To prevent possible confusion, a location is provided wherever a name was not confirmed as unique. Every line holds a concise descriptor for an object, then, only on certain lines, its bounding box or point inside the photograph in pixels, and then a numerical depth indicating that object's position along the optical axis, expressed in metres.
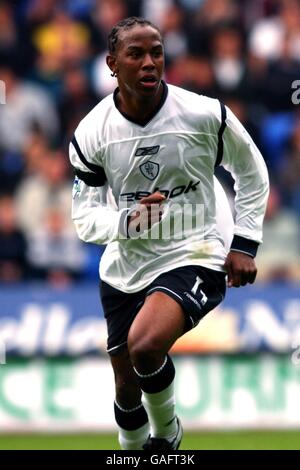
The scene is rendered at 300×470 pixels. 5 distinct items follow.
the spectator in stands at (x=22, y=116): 13.41
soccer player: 6.93
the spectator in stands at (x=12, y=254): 12.33
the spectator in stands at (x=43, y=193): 12.56
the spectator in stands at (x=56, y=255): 12.37
